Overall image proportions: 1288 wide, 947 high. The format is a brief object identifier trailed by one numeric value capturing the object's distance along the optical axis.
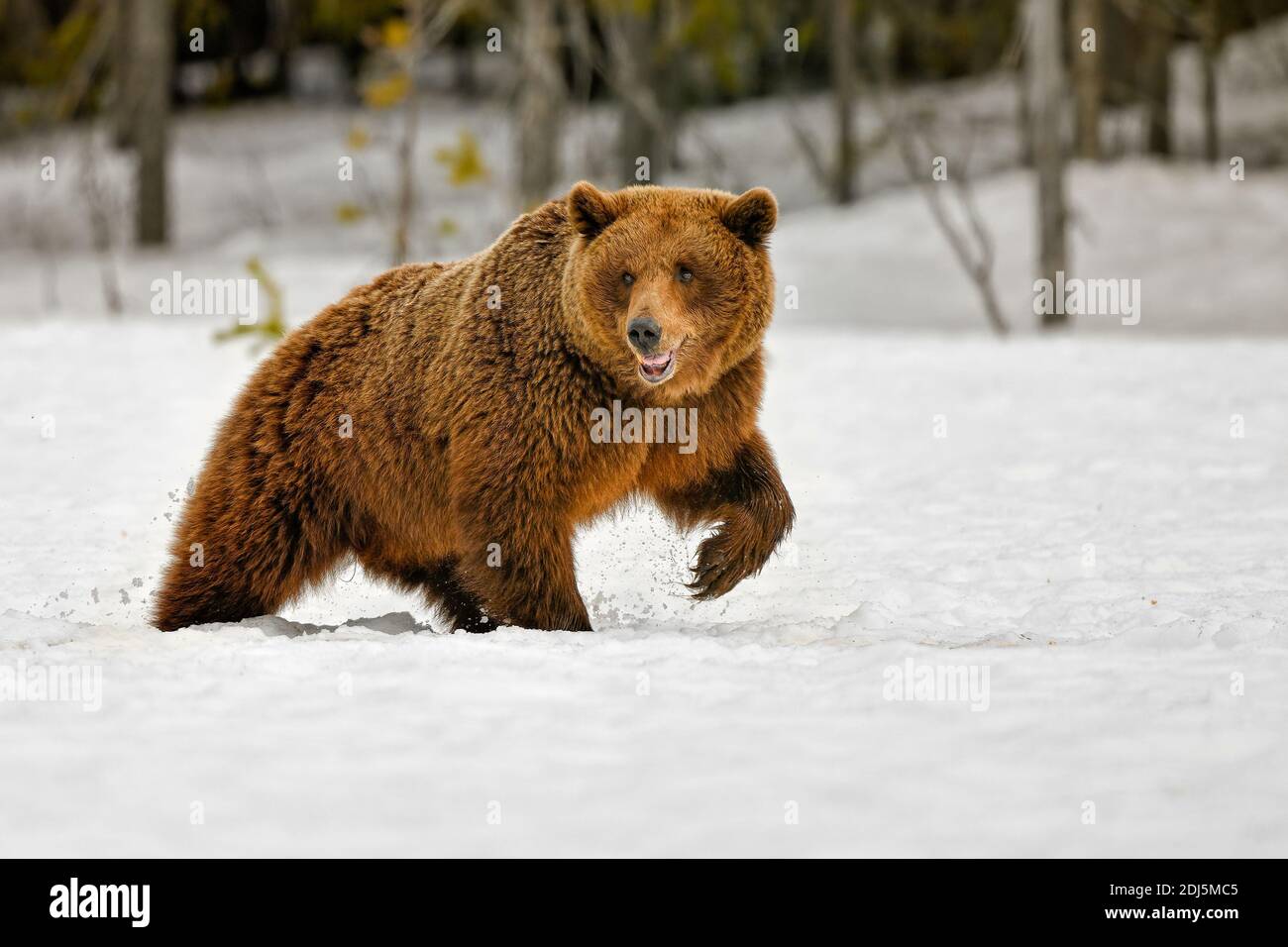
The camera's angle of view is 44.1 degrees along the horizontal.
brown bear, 5.70
